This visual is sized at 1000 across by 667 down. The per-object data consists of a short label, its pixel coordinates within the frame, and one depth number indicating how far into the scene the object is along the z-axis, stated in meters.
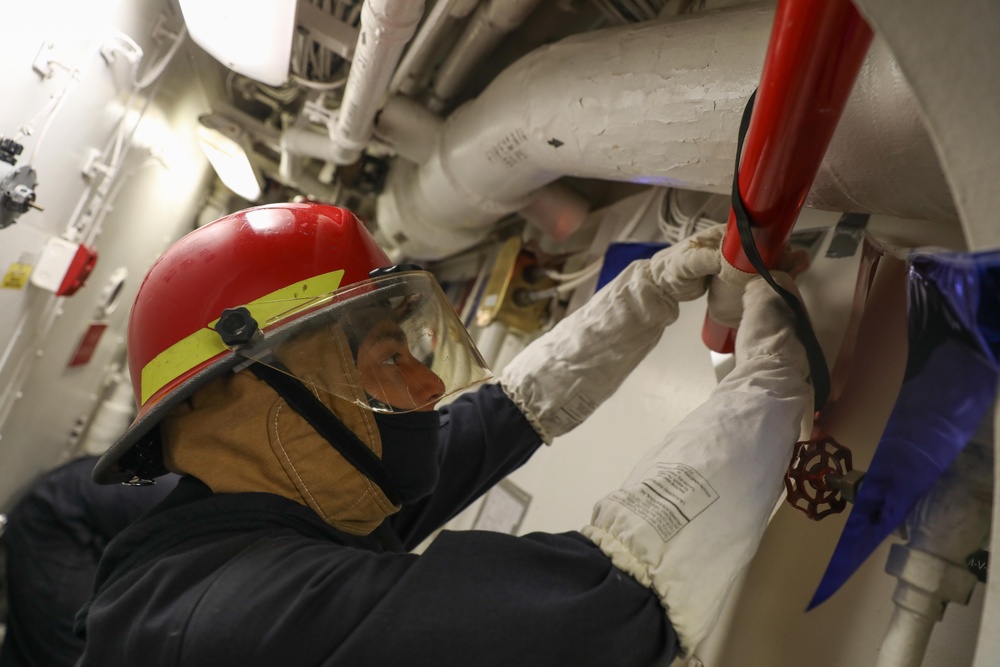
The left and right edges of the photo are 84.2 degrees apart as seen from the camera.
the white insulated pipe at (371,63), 0.99
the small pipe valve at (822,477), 0.61
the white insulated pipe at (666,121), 0.59
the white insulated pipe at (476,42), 1.23
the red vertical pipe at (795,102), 0.51
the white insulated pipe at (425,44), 1.11
